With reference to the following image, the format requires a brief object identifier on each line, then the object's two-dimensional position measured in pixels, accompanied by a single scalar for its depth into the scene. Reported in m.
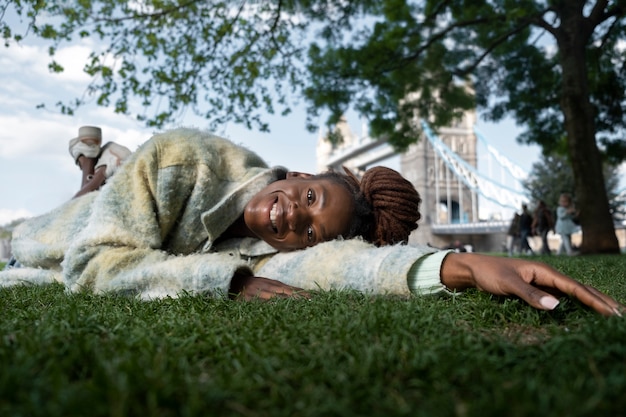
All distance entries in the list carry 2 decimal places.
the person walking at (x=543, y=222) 13.75
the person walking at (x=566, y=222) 12.47
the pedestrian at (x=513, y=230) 17.25
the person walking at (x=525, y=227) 16.02
